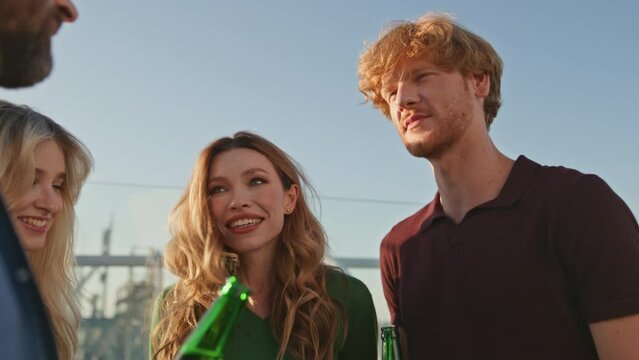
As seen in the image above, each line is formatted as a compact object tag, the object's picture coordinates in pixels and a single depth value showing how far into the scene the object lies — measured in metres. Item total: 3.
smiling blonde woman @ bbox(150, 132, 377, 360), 2.37
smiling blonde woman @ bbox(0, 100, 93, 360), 2.24
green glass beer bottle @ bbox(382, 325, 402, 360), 2.13
